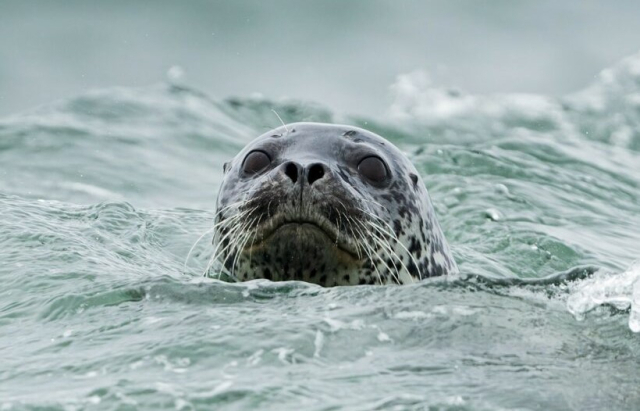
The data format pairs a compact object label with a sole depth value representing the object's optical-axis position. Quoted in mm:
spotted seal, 9586
